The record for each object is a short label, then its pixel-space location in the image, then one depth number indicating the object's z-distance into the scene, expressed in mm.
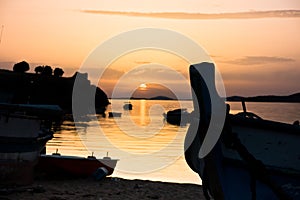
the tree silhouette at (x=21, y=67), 102250
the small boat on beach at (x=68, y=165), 18609
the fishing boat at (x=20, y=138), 13344
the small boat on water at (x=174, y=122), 99825
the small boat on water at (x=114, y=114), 117750
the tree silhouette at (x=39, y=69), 112875
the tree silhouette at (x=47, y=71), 114738
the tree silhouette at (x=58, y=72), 122375
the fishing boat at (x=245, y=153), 6645
